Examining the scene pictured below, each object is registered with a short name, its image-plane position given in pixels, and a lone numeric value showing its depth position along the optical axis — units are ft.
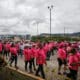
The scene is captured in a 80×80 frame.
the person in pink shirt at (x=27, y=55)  21.89
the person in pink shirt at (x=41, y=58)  17.83
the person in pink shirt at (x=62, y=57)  20.36
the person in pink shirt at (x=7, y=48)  35.42
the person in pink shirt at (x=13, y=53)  24.96
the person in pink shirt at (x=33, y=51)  21.58
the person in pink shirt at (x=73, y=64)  14.35
